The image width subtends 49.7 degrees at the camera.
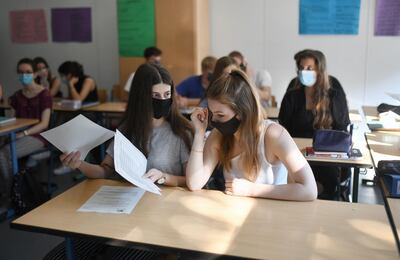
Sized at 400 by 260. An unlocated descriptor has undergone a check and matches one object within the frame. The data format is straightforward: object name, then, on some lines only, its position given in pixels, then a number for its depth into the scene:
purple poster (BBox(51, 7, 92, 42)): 6.45
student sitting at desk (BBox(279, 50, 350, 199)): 3.09
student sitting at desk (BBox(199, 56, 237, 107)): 3.53
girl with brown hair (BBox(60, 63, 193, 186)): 2.11
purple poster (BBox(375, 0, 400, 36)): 5.10
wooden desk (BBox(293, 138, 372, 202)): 2.48
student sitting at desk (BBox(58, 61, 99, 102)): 5.33
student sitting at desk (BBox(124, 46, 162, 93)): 5.21
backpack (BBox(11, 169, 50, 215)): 3.40
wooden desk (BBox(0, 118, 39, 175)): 3.52
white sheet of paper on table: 1.70
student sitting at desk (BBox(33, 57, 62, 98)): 5.56
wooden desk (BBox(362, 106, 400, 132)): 3.27
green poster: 5.68
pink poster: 6.75
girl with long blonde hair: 1.77
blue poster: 5.23
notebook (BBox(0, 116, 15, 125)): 3.75
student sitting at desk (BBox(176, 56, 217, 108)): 4.35
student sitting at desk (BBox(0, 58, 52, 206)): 3.75
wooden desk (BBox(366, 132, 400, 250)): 1.56
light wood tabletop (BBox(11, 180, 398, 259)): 1.35
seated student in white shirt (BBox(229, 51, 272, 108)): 4.78
